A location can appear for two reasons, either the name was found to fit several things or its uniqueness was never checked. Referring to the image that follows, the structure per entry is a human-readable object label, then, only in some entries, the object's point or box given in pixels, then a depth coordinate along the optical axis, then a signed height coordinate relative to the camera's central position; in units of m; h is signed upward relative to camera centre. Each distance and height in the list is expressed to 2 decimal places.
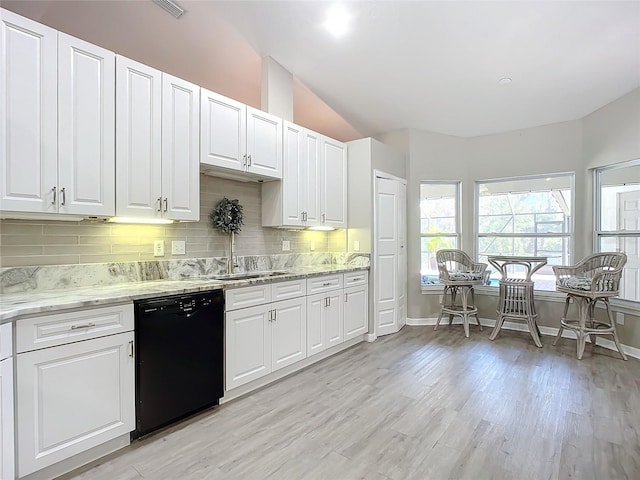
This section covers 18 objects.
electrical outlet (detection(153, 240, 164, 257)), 2.68 -0.08
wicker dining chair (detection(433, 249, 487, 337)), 4.31 -0.54
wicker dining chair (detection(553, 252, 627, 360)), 3.41 -0.52
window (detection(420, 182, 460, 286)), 4.97 +0.26
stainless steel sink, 3.03 -0.36
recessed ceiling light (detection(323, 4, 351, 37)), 2.76 +1.88
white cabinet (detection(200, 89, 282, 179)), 2.67 +0.87
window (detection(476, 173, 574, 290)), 4.42 +0.27
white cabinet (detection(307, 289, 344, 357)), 3.25 -0.85
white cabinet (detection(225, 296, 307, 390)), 2.54 -0.84
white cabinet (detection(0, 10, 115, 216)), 1.75 +0.66
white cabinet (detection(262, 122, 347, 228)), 3.39 +0.57
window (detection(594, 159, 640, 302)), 3.67 +0.26
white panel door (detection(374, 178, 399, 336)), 4.21 -0.25
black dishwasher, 2.02 -0.78
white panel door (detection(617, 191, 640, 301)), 3.66 -0.05
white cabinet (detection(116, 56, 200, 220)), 2.19 +0.66
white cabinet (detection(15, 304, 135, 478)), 1.60 -0.76
